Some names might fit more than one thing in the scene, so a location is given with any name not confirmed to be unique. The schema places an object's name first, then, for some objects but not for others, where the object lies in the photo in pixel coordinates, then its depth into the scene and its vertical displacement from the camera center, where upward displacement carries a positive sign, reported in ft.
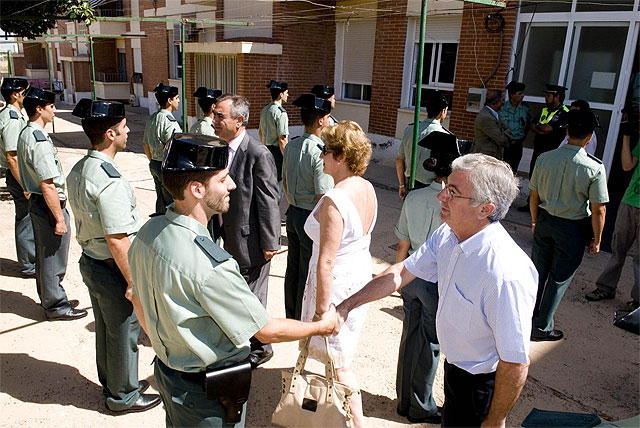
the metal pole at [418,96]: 14.58 -0.44
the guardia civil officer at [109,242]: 9.77 -3.55
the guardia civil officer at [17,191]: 17.22 -4.46
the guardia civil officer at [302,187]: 13.58 -3.08
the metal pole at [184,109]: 26.50 -2.09
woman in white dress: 8.75 -2.99
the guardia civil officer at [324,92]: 19.60 -0.61
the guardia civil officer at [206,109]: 21.87 -1.71
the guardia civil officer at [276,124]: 24.25 -2.44
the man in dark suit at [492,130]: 22.72 -2.07
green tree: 21.70 +2.36
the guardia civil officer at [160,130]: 21.43 -2.61
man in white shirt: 6.18 -2.79
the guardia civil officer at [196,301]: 6.07 -2.88
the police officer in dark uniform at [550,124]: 24.03 -1.80
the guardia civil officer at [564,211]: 13.08 -3.38
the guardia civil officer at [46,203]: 14.02 -4.03
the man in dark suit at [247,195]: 11.67 -2.87
